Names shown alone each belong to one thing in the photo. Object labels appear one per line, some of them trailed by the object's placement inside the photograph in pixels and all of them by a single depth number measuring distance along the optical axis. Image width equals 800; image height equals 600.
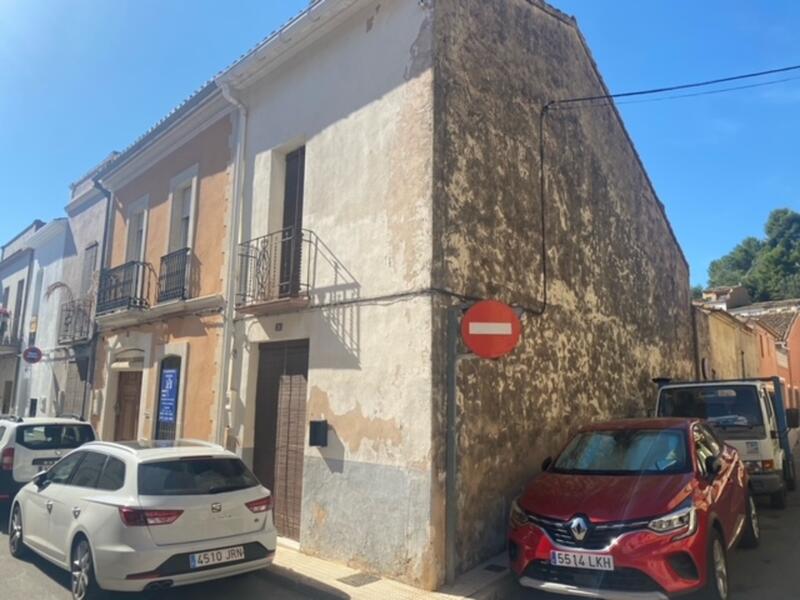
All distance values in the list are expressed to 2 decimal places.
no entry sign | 5.90
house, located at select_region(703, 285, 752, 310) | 28.54
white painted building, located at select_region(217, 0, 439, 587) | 6.32
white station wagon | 5.02
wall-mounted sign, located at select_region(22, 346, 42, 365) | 15.69
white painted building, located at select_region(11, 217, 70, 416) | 16.31
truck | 8.48
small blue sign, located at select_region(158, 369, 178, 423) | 10.47
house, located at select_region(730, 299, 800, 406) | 26.45
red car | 4.70
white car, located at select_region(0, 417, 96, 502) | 8.69
